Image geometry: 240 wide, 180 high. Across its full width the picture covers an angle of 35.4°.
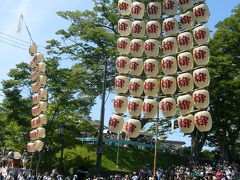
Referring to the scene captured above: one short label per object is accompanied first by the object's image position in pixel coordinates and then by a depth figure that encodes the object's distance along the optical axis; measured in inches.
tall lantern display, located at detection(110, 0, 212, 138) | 673.6
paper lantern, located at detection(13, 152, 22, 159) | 1071.4
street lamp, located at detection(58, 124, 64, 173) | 912.0
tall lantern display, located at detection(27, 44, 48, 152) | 943.0
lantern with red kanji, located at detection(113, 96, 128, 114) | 759.1
